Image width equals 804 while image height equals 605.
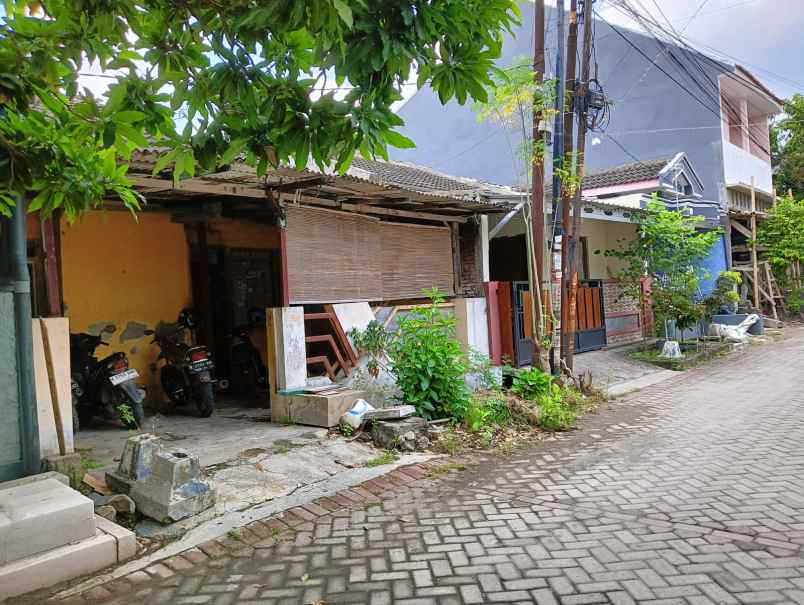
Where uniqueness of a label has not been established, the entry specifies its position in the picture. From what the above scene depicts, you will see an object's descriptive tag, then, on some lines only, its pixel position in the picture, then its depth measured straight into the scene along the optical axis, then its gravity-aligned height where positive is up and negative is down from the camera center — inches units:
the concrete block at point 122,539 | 140.5 -52.5
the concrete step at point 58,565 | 123.6 -53.0
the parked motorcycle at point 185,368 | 275.3 -26.4
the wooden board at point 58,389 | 169.3 -20.4
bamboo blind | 273.9 +23.1
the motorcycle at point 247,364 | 333.4 -30.7
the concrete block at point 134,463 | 165.9 -41.4
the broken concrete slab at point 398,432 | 232.8 -51.5
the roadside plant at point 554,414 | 274.4 -55.7
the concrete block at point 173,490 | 157.0 -47.4
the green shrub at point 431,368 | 259.3 -29.6
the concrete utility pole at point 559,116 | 319.9 +93.8
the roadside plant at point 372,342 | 291.6 -19.1
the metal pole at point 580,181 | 339.9 +61.3
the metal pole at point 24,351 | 161.2 -8.5
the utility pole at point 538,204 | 310.7 +47.1
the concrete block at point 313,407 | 247.1 -42.7
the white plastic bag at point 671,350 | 483.8 -50.2
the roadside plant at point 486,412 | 257.9 -51.2
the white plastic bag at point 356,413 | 245.8 -45.3
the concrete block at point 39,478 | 153.5 -41.5
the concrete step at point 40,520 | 127.4 -43.9
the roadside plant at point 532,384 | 300.8 -45.0
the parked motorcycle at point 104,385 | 248.7 -29.1
